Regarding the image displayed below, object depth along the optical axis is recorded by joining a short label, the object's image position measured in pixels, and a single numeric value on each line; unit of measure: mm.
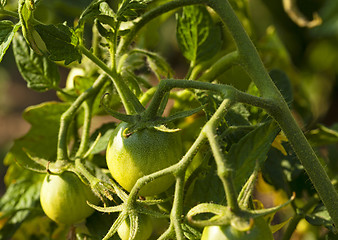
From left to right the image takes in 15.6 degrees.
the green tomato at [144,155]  677
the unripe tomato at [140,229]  681
